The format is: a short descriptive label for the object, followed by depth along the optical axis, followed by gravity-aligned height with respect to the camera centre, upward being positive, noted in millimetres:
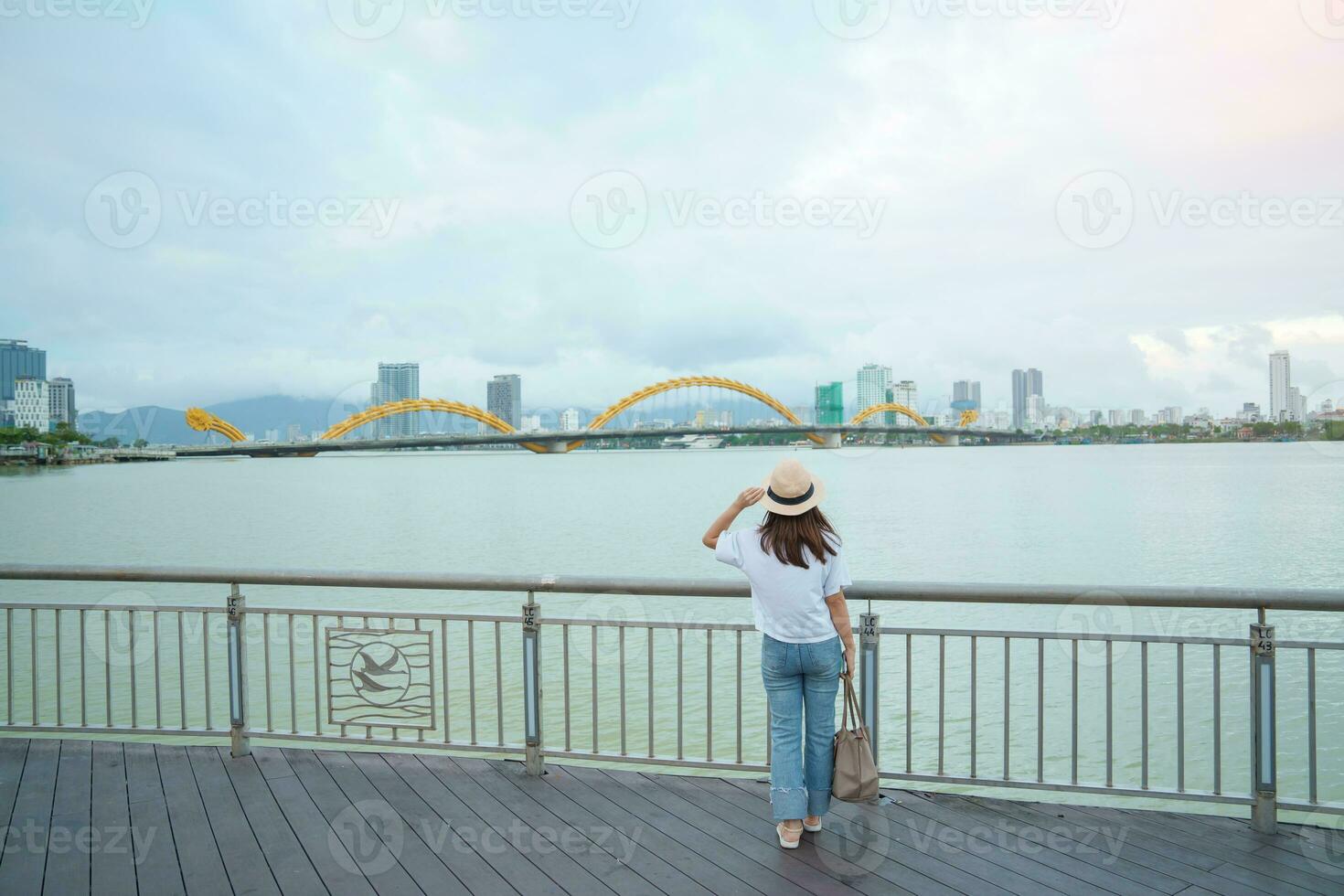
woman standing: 3625 -761
